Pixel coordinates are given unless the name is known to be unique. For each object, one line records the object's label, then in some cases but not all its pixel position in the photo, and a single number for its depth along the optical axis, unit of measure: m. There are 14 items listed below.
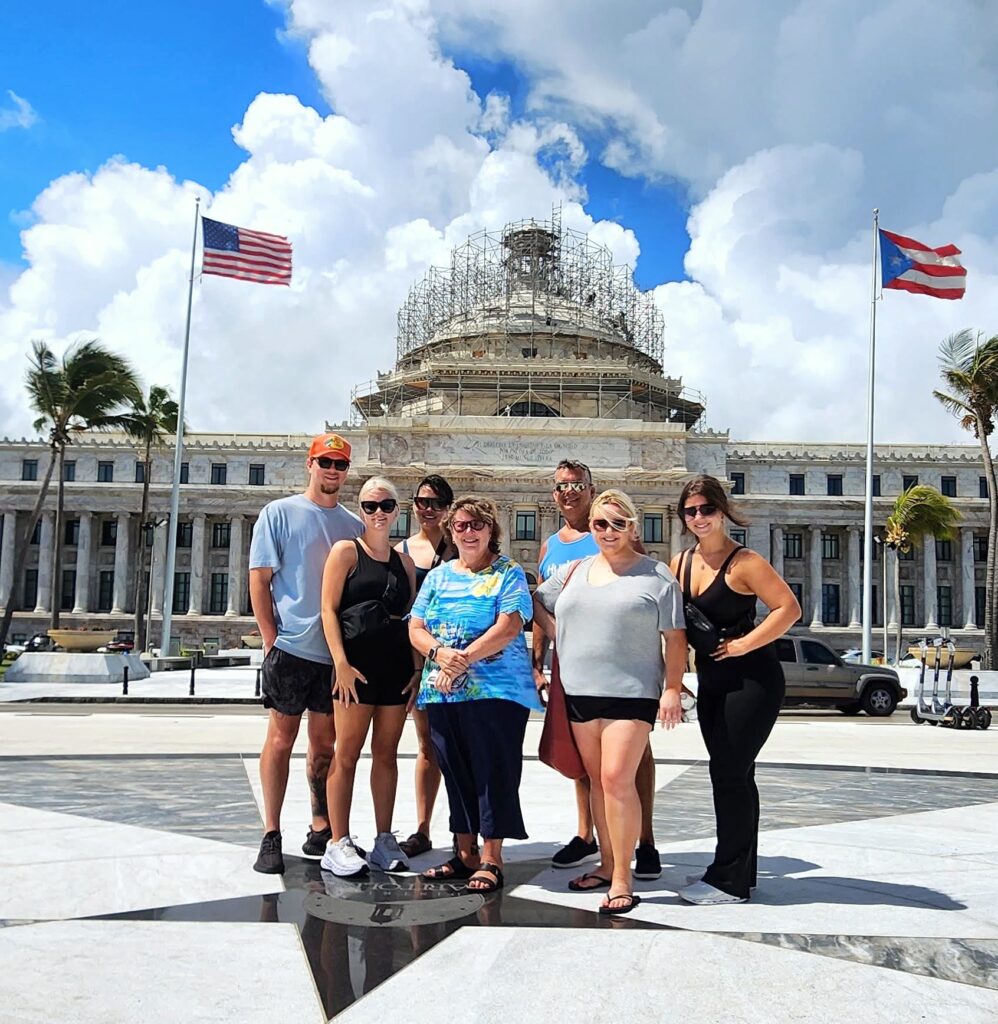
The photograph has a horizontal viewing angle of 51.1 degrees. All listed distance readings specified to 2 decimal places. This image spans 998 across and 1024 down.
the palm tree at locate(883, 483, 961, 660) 46.09
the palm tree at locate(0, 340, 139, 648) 37.00
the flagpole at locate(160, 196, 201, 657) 35.38
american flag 32.72
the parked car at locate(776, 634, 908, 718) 22.25
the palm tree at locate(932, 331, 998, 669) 35.19
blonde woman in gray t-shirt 4.94
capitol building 61.44
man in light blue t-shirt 5.69
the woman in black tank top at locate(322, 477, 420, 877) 5.47
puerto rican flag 29.98
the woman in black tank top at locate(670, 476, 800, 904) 4.95
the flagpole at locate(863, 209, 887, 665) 33.38
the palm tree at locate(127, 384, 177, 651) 42.72
